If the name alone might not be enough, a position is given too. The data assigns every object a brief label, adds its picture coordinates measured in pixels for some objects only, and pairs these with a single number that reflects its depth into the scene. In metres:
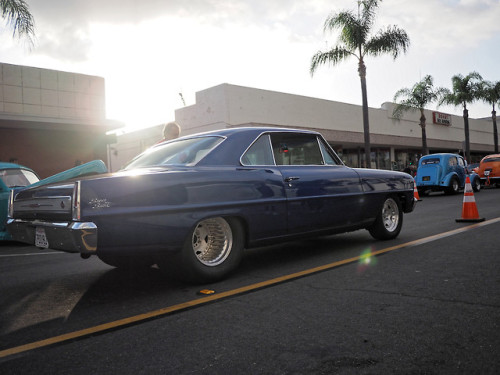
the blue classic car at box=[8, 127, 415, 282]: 3.37
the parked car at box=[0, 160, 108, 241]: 7.68
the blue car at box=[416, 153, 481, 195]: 16.92
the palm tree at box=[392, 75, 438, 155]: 30.28
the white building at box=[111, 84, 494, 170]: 23.53
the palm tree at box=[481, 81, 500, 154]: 36.22
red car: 20.41
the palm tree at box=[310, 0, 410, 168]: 21.47
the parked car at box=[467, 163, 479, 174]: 24.57
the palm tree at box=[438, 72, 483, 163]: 35.62
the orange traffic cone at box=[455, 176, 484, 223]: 7.78
